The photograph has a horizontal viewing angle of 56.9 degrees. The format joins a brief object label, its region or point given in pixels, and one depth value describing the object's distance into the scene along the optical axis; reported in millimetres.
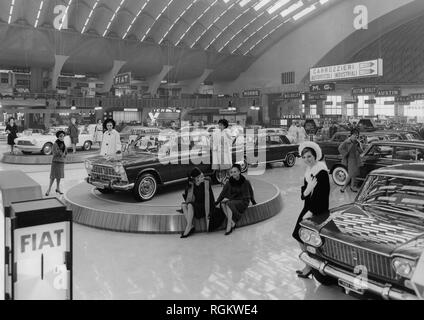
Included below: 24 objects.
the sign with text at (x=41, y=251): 2350
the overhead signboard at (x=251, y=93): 38412
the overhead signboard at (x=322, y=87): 29328
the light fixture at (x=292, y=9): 40781
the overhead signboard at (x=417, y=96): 45250
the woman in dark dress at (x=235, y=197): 6910
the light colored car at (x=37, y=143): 17656
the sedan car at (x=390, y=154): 9248
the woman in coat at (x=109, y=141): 9328
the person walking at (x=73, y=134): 17862
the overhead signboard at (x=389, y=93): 41000
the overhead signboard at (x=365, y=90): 38503
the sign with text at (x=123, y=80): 27066
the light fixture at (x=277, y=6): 40500
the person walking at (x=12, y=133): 18656
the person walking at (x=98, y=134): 19266
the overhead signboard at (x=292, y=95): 36653
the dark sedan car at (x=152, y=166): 8281
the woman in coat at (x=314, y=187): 4996
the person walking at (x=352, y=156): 10055
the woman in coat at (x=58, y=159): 9720
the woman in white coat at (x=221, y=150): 9656
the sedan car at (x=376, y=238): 3600
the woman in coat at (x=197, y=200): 6637
